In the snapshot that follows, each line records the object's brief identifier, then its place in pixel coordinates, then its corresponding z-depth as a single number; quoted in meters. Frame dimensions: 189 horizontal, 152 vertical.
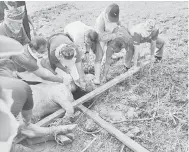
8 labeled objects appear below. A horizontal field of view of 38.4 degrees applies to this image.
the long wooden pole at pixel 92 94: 3.68
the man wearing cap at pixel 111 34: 4.52
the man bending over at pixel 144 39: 4.53
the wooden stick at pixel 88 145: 3.33
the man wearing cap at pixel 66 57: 3.95
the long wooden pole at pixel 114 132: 3.18
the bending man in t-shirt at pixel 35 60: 3.87
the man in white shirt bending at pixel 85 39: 4.57
